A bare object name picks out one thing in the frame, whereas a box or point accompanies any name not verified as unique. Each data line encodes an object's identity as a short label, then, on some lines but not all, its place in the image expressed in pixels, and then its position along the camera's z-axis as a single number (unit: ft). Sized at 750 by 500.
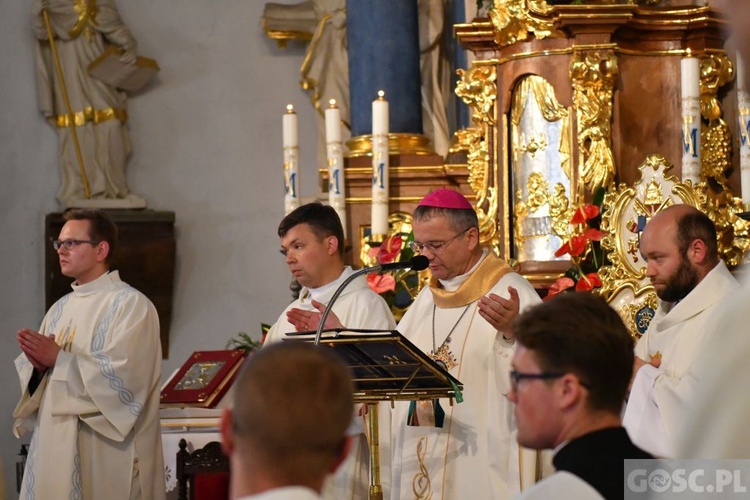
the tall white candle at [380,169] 40.32
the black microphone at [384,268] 24.96
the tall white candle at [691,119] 34.10
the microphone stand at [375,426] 25.45
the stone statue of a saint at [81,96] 58.95
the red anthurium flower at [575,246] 33.55
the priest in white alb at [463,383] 28.77
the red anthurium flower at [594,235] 33.65
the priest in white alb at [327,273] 31.54
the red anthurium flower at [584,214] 33.99
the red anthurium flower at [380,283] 37.96
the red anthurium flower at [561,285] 33.14
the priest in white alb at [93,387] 33.59
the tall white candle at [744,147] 33.52
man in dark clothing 14.83
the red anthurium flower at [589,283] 33.08
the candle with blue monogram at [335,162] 42.09
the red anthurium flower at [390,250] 37.55
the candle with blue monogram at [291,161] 42.20
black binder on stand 24.59
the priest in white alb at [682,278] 25.66
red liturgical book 39.17
